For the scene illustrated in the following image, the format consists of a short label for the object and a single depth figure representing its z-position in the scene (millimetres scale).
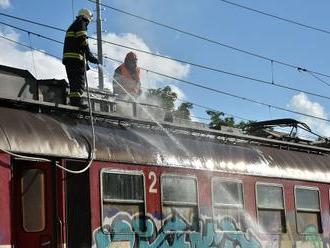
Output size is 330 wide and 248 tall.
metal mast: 26375
